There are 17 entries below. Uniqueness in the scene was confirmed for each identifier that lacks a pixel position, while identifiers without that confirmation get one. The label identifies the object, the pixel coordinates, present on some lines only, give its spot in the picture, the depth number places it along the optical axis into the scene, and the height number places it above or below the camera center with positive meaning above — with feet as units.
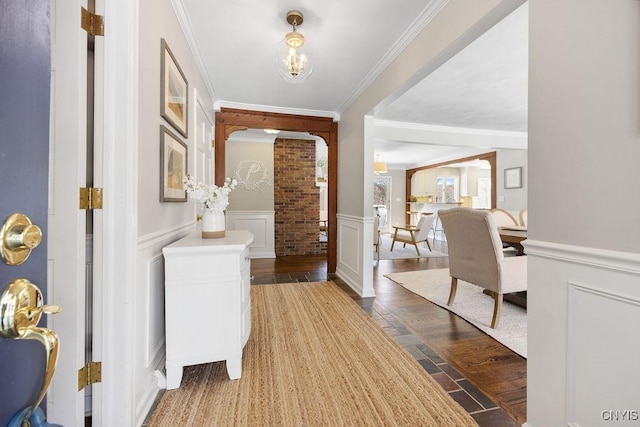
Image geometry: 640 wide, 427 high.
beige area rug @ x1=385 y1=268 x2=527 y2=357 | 7.29 -3.27
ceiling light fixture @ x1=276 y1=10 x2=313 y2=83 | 6.72 +3.86
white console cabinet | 5.06 -1.83
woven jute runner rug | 4.47 -3.40
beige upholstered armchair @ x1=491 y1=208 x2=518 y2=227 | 13.52 -0.42
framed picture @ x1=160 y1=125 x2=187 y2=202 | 5.40 +0.91
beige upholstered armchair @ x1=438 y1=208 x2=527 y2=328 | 7.67 -1.42
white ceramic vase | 6.07 -0.36
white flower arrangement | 5.98 +0.26
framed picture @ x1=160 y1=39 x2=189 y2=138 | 5.39 +2.56
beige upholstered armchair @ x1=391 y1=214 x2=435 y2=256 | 17.58 -1.44
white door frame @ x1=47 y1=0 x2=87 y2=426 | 3.56 +0.11
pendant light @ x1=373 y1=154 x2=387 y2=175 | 20.96 +3.22
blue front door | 1.24 +0.30
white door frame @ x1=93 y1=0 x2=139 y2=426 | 3.90 -0.06
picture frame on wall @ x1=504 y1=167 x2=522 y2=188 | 18.47 +2.24
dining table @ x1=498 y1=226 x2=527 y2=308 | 9.32 -1.12
